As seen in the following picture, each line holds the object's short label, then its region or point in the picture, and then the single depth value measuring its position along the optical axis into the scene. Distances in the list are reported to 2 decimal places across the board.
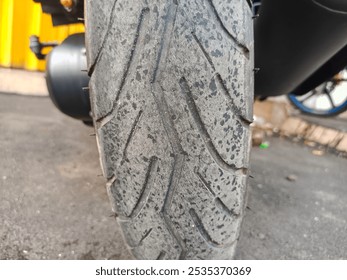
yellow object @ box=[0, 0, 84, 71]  0.78
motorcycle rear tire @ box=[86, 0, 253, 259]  0.14
